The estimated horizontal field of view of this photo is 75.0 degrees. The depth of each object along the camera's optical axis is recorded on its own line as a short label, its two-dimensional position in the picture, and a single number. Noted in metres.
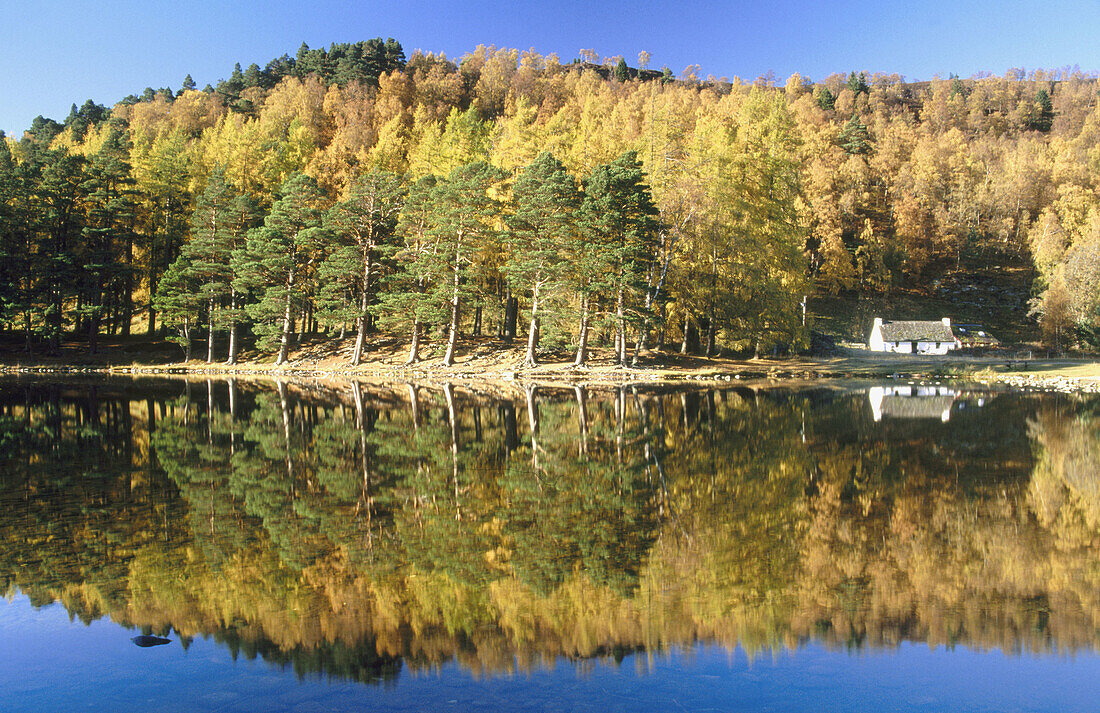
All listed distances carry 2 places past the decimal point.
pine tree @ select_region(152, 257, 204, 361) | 44.31
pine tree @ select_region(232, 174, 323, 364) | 42.69
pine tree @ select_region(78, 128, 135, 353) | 47.28
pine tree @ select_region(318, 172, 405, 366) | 42.44
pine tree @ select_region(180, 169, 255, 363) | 44.44
